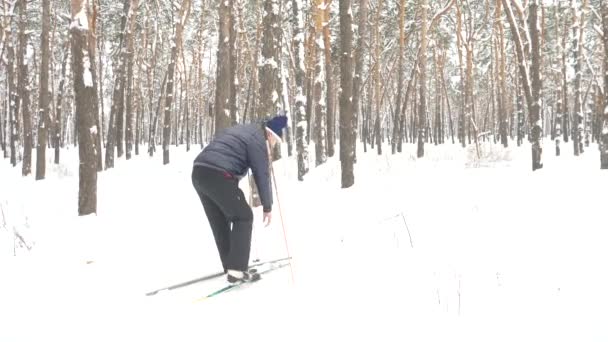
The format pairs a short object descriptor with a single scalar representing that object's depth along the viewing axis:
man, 4.29
